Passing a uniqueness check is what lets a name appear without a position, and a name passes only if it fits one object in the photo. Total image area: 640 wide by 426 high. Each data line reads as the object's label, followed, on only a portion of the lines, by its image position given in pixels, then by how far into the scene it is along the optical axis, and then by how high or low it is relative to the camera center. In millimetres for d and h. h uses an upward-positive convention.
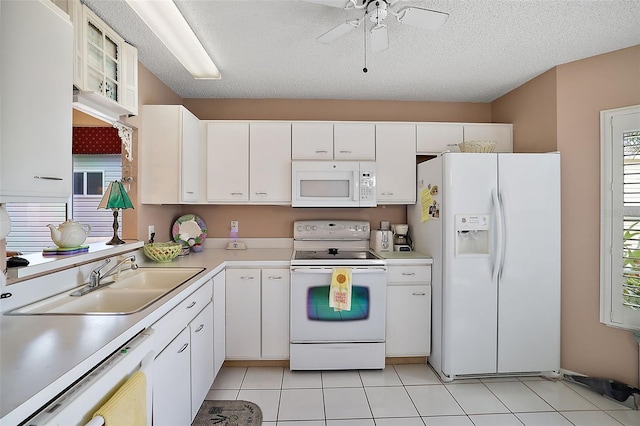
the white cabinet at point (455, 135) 2924 +756
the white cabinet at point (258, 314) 2514 -860
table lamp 1990 +61
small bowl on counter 2328 -323
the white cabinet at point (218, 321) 2230 -853
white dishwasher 751 -511
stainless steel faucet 1604 -380
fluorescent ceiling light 1634 +1115
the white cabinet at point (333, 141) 2869 +676
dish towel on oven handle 2422 -654
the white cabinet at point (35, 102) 1038 +403
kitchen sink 1396 -462
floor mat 1912 -1338
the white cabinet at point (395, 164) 2895 +461
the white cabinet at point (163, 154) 2418 +456
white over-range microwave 2797 +265
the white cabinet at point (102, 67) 1643 +887
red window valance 3121 +734
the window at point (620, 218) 2170 -34
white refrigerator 2352 -426
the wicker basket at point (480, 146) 2549 +565
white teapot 1649 -134
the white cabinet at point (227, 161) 2838 +468
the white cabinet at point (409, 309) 2584 -831
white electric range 2469 -885
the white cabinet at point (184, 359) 1371 -803
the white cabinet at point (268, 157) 2857 +514
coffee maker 3018 -246
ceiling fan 1447 +978
